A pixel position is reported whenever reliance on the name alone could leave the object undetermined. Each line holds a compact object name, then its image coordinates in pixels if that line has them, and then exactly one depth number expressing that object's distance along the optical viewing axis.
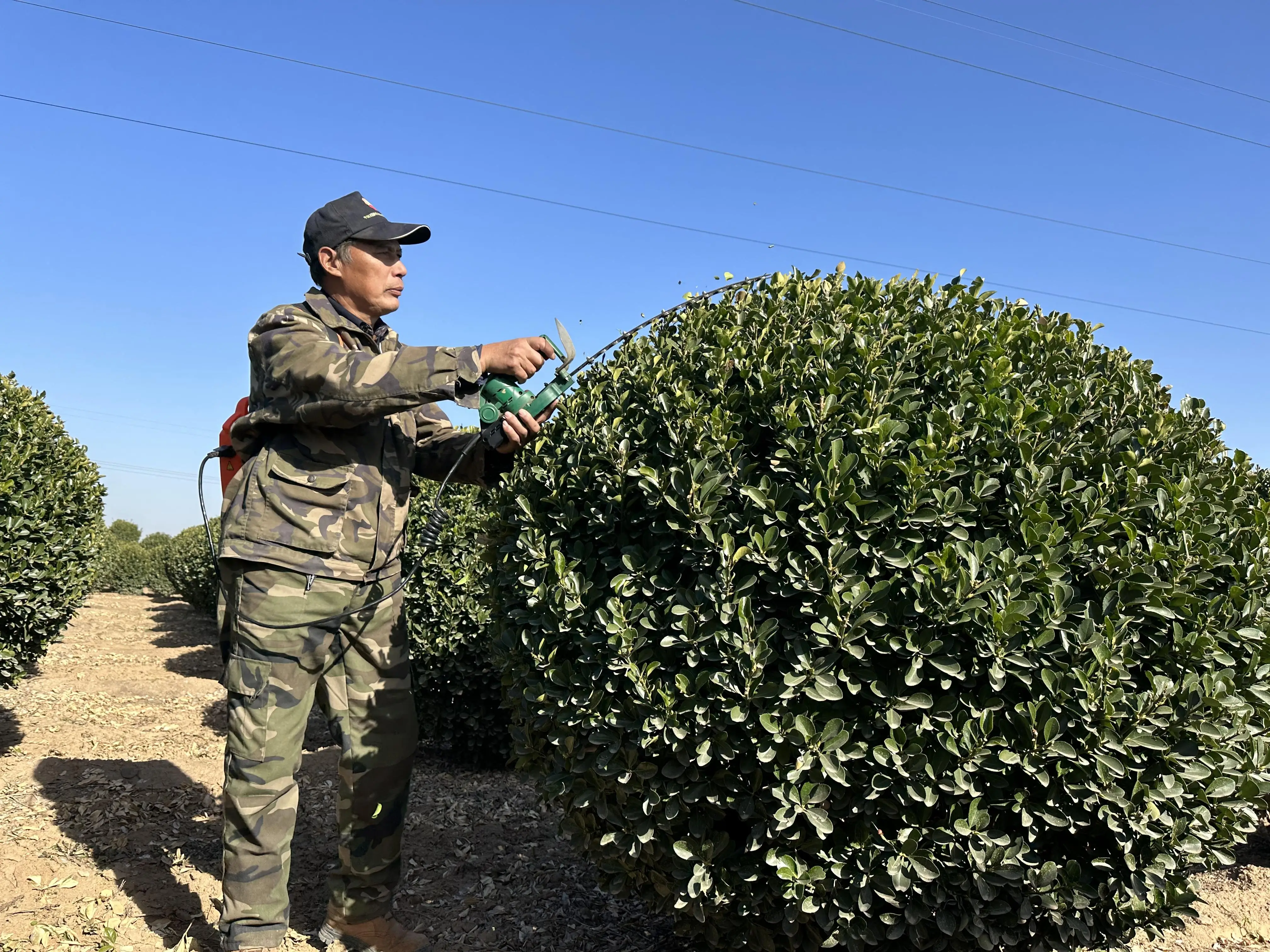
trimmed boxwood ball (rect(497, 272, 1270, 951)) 2.69
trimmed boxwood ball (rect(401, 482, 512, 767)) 6.33
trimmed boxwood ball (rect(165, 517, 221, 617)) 13.77
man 3.59
